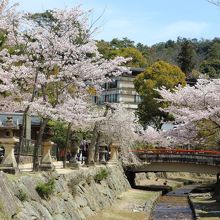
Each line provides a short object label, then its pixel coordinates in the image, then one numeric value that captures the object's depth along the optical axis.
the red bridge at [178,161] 41.12
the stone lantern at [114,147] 41.56
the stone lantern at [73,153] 28.72
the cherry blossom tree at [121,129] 39.34
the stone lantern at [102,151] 39.70
